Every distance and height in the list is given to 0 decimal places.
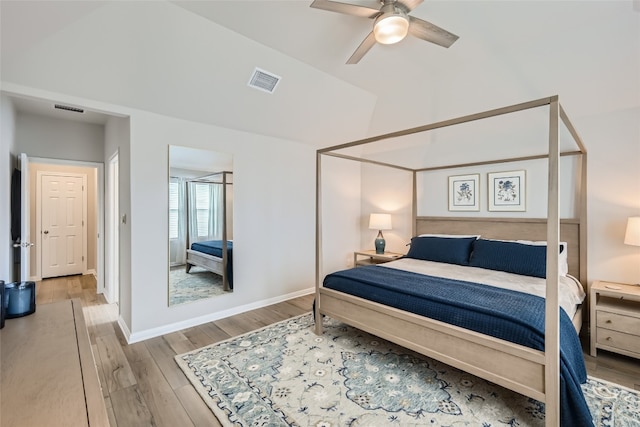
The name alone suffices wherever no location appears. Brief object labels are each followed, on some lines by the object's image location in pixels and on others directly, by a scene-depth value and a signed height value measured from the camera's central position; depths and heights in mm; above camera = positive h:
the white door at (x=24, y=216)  2951 -56
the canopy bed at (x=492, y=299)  1538 -652
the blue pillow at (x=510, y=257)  2786 -487
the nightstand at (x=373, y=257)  4194 -711
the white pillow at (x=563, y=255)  2761 -442
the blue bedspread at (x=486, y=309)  1546 -681
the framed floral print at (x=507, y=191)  3379 +242
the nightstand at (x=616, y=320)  2309 -909
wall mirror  3100 -158
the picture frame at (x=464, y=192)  3756 +244
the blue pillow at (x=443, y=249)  3363 -477
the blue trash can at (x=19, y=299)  1465 -464
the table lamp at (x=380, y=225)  4395 -222
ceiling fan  1898 +1329
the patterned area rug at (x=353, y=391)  1776 -1278
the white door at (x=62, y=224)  5069 -243
